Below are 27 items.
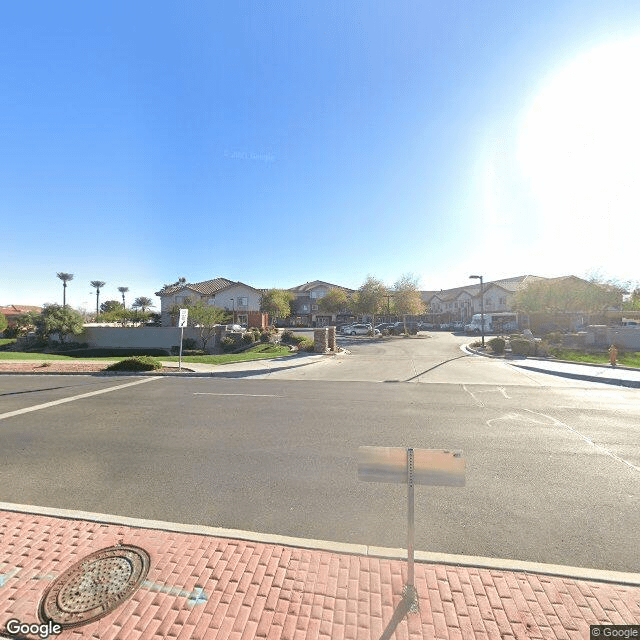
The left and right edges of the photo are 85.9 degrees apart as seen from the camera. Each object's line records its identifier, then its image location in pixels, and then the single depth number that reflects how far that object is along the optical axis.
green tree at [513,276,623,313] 36.88
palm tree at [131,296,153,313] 81.11
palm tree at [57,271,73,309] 56.68
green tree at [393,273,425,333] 44.72
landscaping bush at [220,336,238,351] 28.03
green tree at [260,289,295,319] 56.41
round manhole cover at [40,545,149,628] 2.77
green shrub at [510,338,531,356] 21.94
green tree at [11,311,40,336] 35.87
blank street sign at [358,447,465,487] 2.78
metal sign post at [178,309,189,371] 16.73
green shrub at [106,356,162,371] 16.17
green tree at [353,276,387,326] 43.59
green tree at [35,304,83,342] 28.84
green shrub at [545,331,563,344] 26.11
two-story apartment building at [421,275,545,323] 64.38
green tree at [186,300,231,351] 28.17
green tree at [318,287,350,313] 55.69
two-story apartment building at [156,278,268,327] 54.59
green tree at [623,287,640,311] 45.16
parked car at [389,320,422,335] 44.38
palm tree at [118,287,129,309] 86.62
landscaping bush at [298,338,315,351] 24.58
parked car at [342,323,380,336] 46.47
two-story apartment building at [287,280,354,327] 73.06
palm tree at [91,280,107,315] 73.56
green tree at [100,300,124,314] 73.54
